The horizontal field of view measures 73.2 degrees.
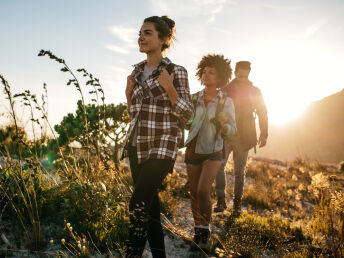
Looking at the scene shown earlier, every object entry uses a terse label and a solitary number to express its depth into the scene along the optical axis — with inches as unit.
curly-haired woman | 109.4
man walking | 165.8
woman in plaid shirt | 67.9
